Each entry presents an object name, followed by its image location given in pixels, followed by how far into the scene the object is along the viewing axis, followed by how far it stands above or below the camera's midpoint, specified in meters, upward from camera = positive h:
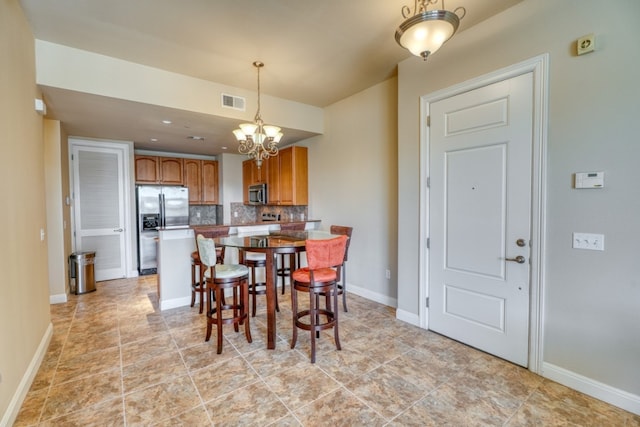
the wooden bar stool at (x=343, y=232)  3.55 -0.36
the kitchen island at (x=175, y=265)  3.67 -0.76
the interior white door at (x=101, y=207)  4.83 +0.00
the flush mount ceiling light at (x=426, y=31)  1.54 +0.99
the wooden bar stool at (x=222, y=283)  2.59 -0.72
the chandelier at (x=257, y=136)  3.10 +0.79
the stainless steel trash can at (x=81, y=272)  4.32 -0.99
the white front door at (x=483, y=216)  2.29 -0.10
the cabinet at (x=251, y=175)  5.66 +0.66
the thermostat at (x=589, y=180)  1.90 +0.17
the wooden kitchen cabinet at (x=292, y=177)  4.90 +0.51
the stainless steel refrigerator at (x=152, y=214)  5.45 -0.15
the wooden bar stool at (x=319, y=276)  2.43 -0.63
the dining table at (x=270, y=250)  2.57 -0.40
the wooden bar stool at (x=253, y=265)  3.34 -0.68
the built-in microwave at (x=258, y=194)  5.62 +0.24
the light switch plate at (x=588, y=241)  1.92 -0.25
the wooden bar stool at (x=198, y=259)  3.46 -0.63
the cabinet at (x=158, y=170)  5.74 +0.76
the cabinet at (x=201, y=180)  6.27 +0.58
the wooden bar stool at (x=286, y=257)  4.16 -0.79
